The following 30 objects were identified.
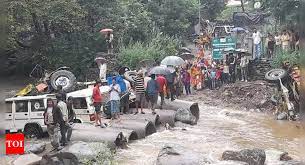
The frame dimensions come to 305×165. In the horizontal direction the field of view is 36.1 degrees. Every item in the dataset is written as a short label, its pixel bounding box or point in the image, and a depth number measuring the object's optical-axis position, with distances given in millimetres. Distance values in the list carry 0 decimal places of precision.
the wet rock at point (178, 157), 10000
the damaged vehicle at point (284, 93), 17516
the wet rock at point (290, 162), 10553
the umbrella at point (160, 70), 16969
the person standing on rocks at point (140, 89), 15305
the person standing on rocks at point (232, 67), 22172
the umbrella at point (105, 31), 22323
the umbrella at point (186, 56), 24906
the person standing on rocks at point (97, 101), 13000
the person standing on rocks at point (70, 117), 11727
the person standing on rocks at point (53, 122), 11141
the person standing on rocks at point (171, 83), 17766
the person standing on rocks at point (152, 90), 15322
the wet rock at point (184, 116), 16188
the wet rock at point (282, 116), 17781
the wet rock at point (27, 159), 9992
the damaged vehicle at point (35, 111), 13625
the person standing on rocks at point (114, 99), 14026
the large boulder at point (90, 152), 10406
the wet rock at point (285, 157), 11586
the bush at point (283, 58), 19844
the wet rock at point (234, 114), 18547
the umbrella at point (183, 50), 27531
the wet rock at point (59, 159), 10289
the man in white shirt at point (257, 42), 23016
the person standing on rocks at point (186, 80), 20839
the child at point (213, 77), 21984
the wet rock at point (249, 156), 10852
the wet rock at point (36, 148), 11262
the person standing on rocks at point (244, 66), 22183
